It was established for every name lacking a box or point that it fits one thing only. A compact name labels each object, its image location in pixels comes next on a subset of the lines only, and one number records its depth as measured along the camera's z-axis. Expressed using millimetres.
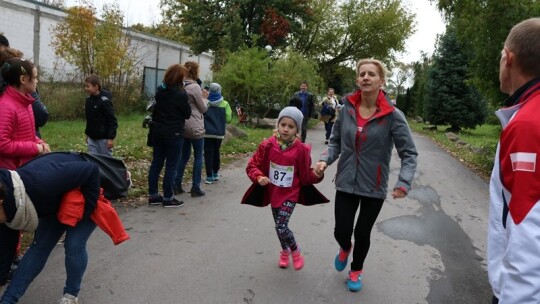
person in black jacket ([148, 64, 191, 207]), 6230
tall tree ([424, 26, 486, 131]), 25984
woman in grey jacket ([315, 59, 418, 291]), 3963
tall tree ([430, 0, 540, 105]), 10031
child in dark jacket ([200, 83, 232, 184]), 8078
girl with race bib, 4359
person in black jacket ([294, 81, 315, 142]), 13638
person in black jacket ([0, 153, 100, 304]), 2793
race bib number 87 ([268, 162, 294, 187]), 4359
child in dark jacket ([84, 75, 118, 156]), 6241
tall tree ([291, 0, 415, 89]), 37312
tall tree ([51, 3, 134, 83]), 16688
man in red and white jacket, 1604
